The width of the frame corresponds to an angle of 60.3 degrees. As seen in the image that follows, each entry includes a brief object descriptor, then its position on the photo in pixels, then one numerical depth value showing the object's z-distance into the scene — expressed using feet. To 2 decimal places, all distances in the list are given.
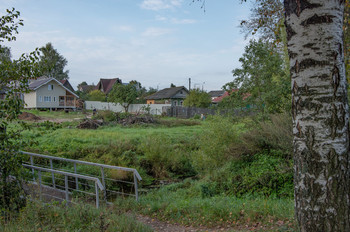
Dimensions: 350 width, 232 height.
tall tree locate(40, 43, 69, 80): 222.60
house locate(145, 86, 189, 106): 195.96
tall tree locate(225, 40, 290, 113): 39.68
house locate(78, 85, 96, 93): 276.21
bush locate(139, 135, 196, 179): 50.60
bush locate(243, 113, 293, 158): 31.63
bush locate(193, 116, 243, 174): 36.09
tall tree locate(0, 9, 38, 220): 17.51
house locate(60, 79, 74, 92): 218.79
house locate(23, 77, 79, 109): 151.74
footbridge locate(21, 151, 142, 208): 40.45
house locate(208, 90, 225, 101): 301.63
